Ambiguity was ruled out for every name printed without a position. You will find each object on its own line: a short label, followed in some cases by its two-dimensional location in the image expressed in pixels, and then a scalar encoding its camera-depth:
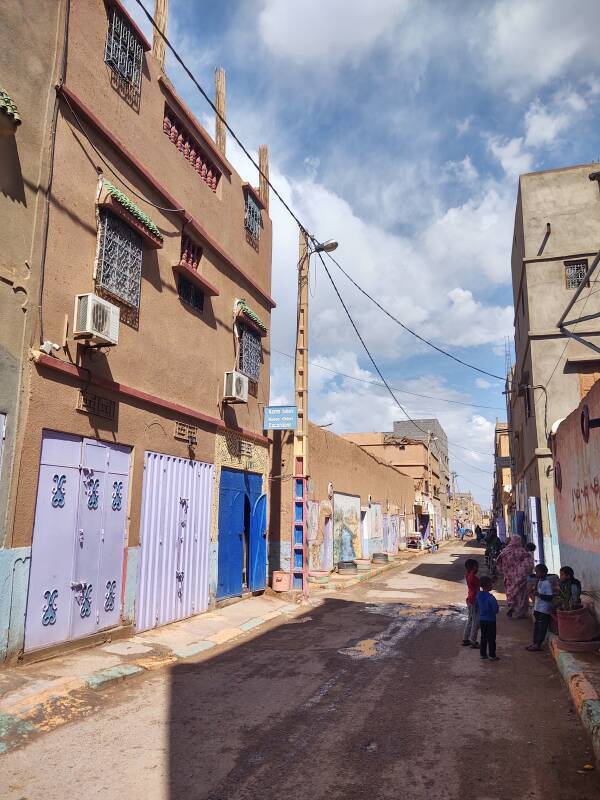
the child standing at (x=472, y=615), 9.22
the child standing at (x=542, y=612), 8.92
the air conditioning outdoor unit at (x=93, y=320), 7.86
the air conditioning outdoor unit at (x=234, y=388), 12.58
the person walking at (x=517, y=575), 12.25
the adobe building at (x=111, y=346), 7.27
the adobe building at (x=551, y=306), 16.16
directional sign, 14.30
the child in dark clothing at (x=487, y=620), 8.41
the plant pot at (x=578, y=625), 7.88
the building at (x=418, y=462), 49.22
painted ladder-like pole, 14.39
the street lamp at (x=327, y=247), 15.96
